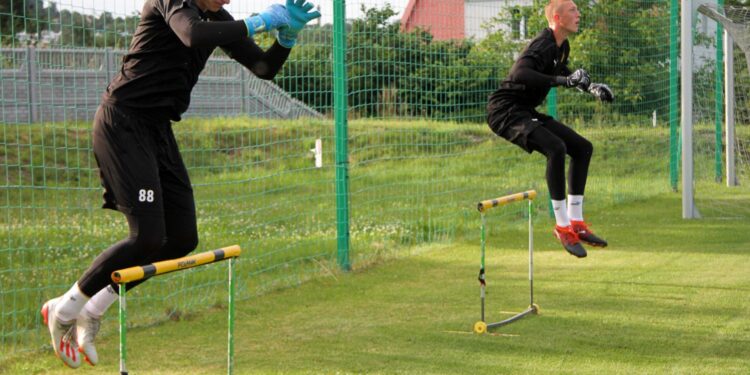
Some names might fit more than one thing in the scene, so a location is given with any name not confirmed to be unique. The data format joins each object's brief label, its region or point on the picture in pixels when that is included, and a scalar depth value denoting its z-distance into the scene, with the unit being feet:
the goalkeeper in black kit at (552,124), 25.43
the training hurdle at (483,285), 22.13
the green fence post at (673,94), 53.47
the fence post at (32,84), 23.18
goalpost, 42.11
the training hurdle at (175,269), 12.85
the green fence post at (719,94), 50.29
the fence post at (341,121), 31.01
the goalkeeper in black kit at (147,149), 16.70
